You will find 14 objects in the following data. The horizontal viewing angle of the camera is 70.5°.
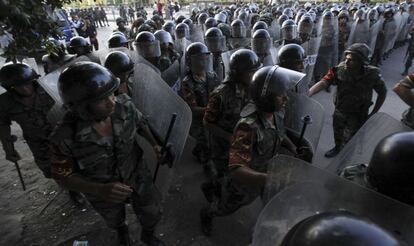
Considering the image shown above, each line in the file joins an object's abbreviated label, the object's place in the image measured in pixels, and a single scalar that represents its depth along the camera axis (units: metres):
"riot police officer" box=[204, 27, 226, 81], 5.13
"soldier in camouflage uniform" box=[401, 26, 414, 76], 8.29
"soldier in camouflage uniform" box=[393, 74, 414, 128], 3.15
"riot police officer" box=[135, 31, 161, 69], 4.68
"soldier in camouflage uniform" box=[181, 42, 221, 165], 3.69
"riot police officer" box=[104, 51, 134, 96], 3.11
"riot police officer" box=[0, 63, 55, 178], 3.10
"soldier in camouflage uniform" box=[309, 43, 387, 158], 3.81
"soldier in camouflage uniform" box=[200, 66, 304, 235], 2.10
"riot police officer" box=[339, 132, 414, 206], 1.33
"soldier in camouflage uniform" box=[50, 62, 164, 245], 2.04
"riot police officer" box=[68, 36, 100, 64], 5.04
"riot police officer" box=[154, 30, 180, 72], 5.39
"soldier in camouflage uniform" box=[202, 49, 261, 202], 2.94
